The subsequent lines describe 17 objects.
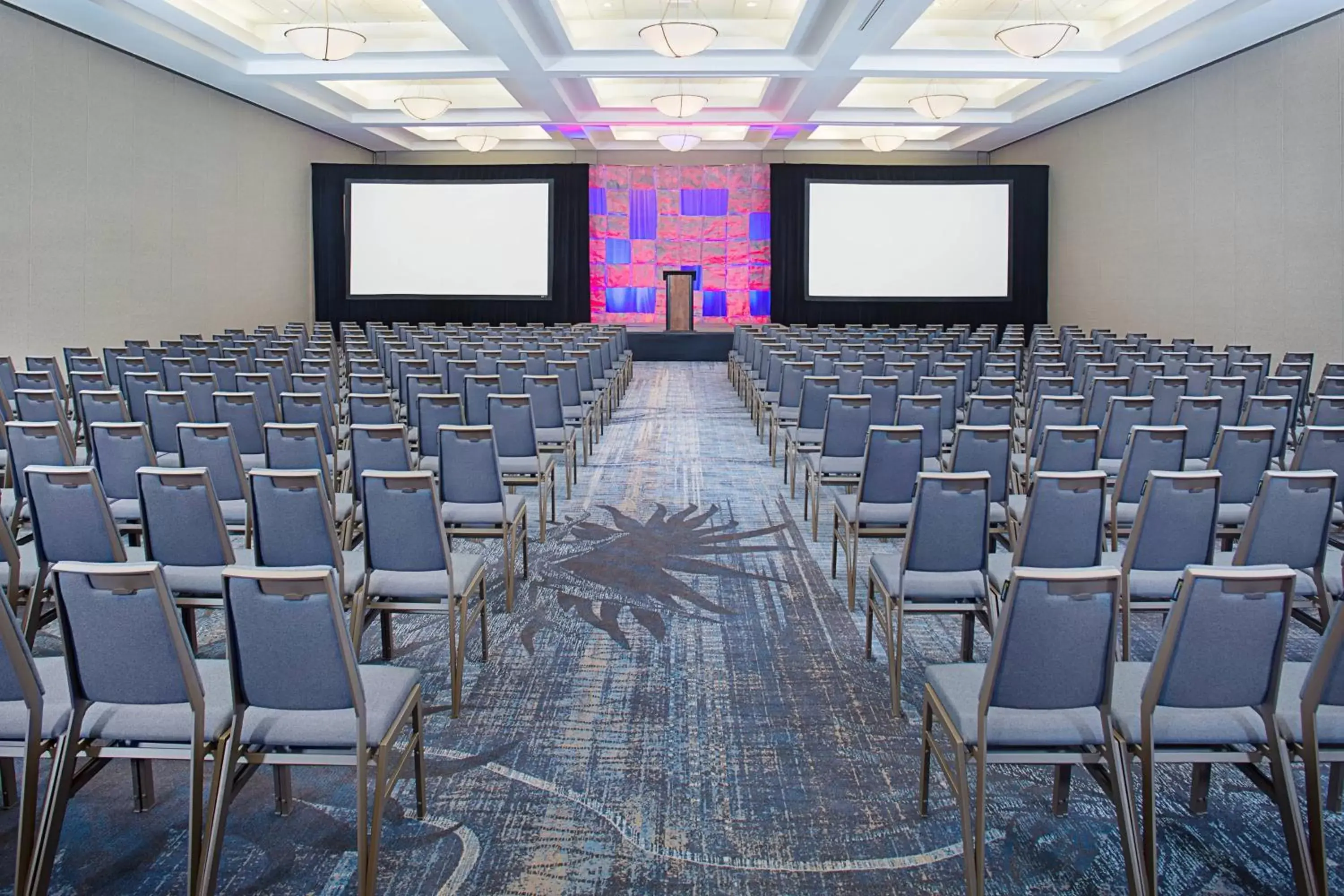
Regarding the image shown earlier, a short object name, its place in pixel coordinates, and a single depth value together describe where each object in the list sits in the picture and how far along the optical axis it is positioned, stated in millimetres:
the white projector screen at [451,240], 20656
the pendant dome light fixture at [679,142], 18688
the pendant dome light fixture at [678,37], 11648
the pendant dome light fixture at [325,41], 11648
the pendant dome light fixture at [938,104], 15523
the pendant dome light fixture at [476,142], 19781
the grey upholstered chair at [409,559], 3791
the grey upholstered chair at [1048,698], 2479
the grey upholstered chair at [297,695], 2473
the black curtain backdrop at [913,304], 20453
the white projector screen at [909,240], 20531
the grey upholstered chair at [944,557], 3818
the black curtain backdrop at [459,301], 20422
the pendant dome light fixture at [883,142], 19984
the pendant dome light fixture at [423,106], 15414
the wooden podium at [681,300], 20734
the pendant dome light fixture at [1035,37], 11359
